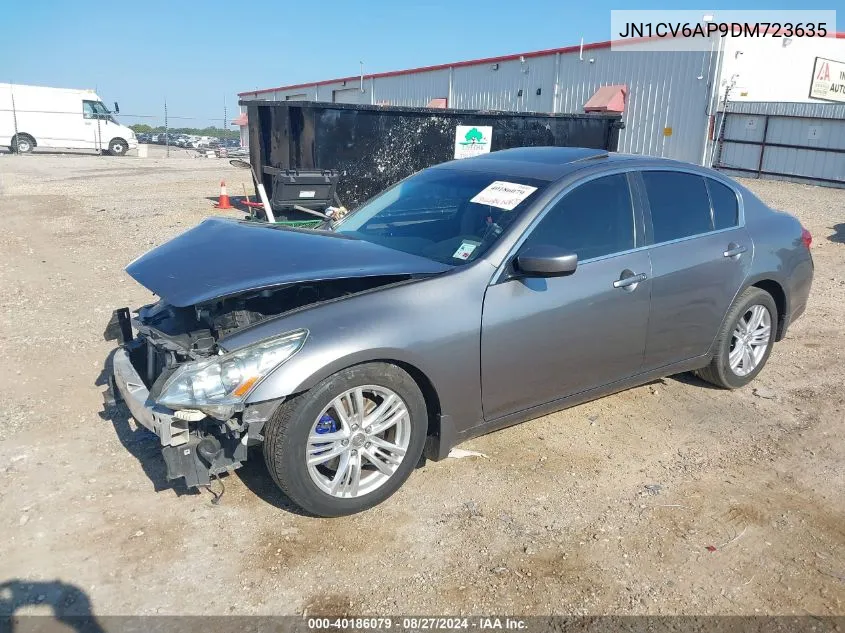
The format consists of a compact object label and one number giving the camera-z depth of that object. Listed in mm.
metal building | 21328
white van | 27797
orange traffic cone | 13659
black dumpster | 9648
